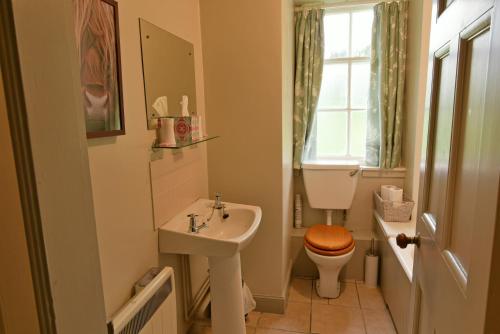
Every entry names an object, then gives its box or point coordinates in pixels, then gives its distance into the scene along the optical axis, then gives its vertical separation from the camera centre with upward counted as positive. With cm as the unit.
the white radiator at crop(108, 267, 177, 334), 109 -72
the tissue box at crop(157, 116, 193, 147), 156 -6
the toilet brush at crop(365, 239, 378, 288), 251 -124
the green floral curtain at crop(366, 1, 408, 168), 244 +27
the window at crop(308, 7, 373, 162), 264 +22
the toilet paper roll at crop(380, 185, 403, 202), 244 -62
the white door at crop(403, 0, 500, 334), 52 -12
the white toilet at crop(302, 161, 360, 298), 226 -89
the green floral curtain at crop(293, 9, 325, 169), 257 +36
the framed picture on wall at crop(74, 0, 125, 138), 102 +18
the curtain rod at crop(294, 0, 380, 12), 254 +88
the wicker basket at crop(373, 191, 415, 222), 240 -74
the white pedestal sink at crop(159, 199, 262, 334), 151 -64
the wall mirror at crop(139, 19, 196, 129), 141 +24
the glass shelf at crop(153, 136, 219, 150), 147 -13
